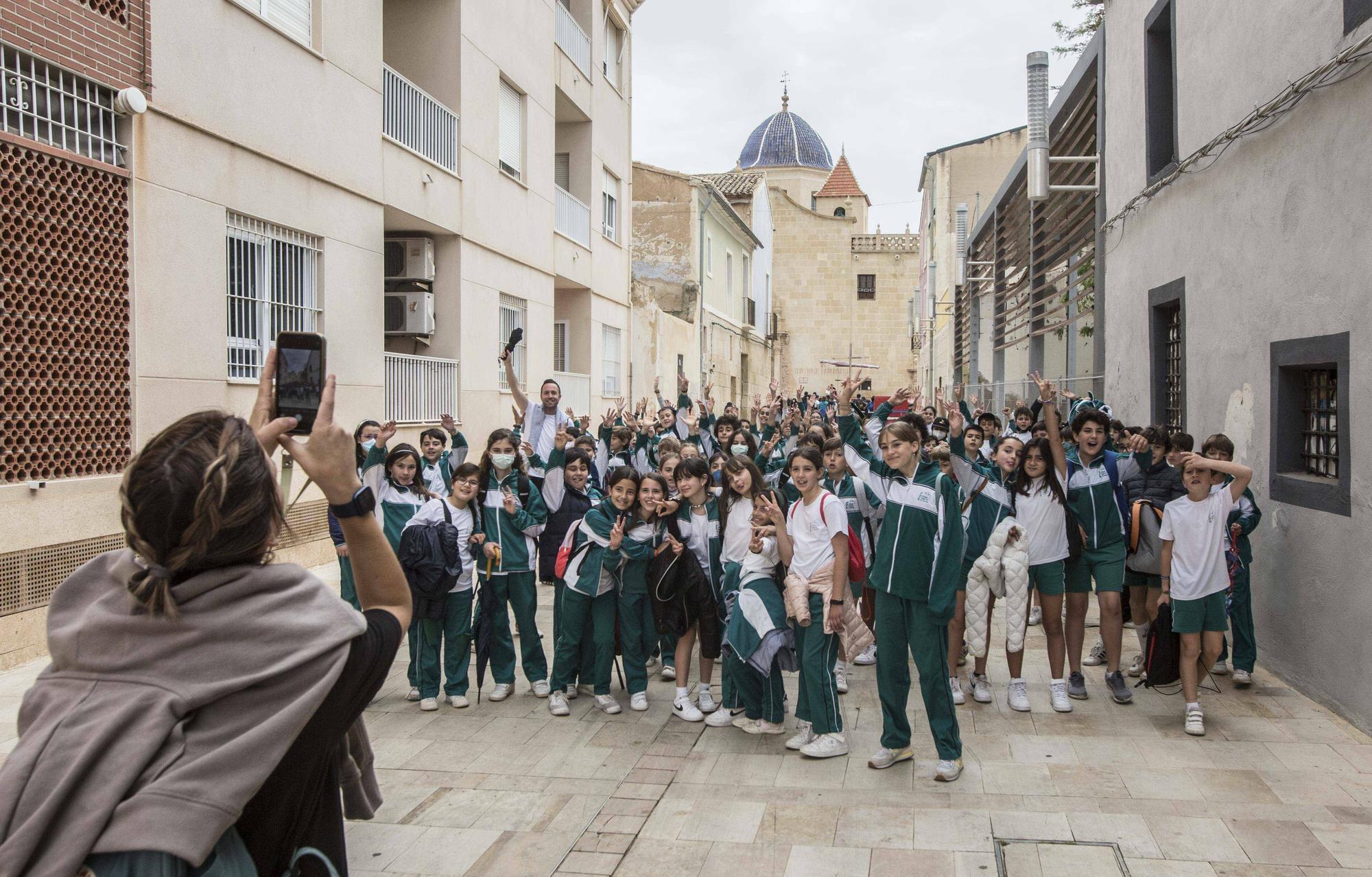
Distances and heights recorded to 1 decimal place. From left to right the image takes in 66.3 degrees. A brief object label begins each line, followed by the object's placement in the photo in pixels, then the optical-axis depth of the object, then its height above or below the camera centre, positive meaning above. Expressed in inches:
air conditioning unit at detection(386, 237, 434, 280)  534.9 +86.2
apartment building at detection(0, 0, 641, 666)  289.1 +77.9
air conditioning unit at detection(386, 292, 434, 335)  531.2 +56.4
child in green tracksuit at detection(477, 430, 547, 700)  269.0 -32.2
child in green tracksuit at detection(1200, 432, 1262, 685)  262.2 -39.1
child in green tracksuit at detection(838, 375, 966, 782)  209.2 -33.0
